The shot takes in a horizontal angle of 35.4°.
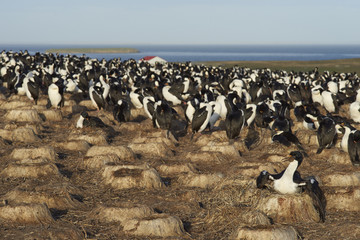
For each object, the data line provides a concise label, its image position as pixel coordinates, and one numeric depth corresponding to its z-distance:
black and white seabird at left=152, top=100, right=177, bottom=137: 19.58
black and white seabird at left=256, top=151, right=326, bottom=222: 10.48
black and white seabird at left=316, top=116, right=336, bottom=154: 16.25
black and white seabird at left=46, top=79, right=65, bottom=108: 23.98
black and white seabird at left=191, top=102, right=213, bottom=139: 19.31
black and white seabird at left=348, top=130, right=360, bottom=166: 14.76
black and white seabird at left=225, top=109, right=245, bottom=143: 18.17
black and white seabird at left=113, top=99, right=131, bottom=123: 21.75
